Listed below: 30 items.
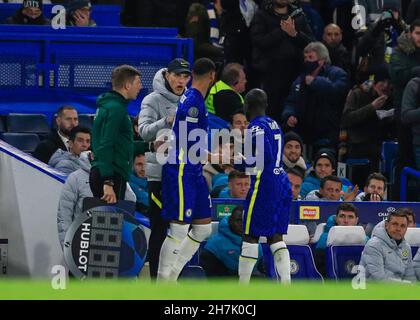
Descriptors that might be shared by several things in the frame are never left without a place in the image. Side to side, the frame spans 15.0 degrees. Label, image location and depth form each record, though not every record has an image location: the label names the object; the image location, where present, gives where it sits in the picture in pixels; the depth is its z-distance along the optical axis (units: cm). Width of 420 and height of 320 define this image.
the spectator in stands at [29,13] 1857
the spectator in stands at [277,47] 1925
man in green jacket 1340
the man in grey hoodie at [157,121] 1362
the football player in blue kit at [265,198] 1362
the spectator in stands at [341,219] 1548
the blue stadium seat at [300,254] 1520
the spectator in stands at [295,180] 1645
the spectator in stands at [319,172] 1720
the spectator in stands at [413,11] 1965
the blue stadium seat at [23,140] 1691
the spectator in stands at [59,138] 1611
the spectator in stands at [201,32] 1941
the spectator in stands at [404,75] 1844
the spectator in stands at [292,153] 1725
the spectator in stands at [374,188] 1697
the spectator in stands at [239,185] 1571
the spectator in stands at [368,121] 1886
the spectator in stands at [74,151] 1552
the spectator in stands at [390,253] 1497
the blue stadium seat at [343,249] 1537
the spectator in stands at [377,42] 1923
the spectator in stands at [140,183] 1580
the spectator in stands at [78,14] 1884
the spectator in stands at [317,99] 1889
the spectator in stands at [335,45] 1978
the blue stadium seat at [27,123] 1720
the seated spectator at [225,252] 1474
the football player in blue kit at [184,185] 1329
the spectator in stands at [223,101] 1816
